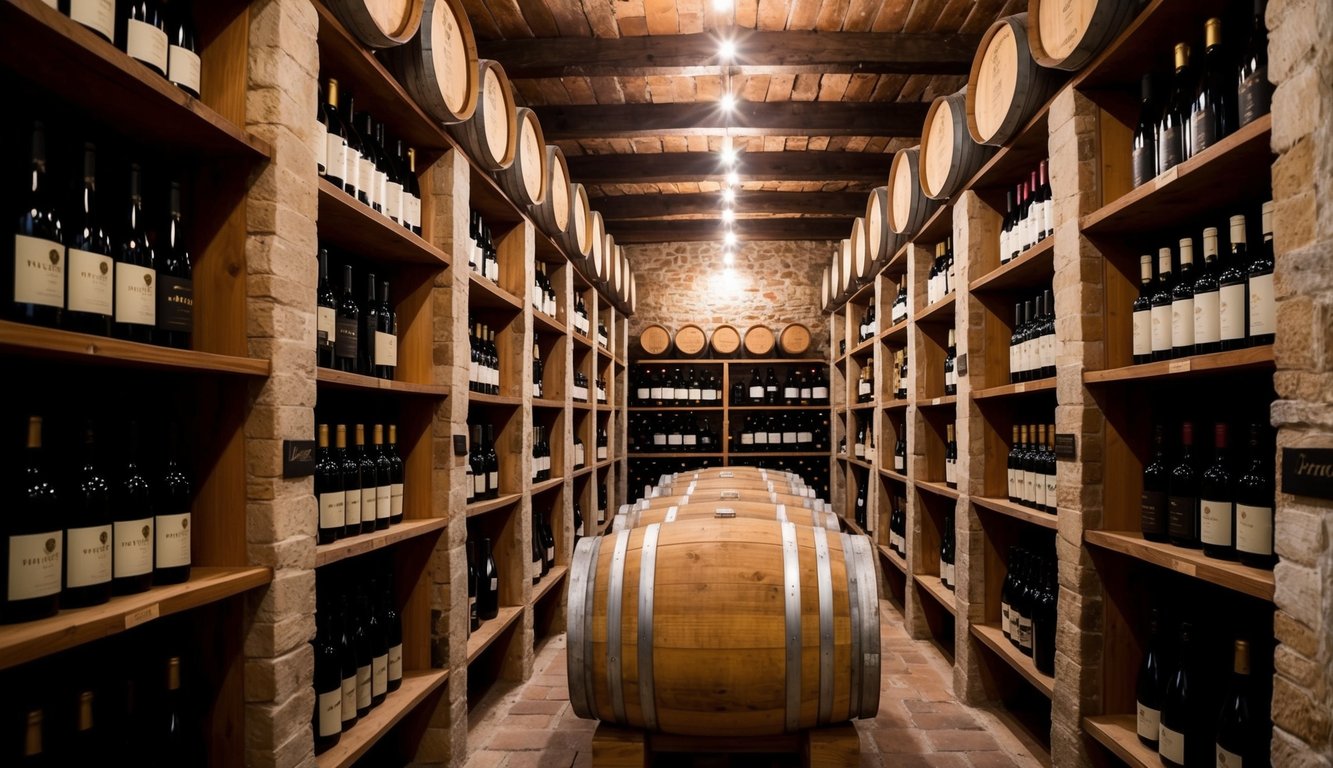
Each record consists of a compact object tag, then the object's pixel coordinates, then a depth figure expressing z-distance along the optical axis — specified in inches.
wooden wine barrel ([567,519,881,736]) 74.4
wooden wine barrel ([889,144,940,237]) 161.6
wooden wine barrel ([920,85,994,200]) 128.8
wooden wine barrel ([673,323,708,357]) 311.1
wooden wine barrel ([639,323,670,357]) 315.9
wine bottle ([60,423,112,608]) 53.4
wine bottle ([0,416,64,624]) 49.3
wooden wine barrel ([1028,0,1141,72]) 82.2
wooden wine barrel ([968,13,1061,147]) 102.2
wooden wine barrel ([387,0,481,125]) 93.7
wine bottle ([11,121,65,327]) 49.8
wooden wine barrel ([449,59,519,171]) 114.3
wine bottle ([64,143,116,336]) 53.3
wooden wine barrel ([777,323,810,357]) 311.0
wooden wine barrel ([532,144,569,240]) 160.6
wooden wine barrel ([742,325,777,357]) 309.4
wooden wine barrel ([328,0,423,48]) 77.4
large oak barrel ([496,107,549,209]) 137.4
